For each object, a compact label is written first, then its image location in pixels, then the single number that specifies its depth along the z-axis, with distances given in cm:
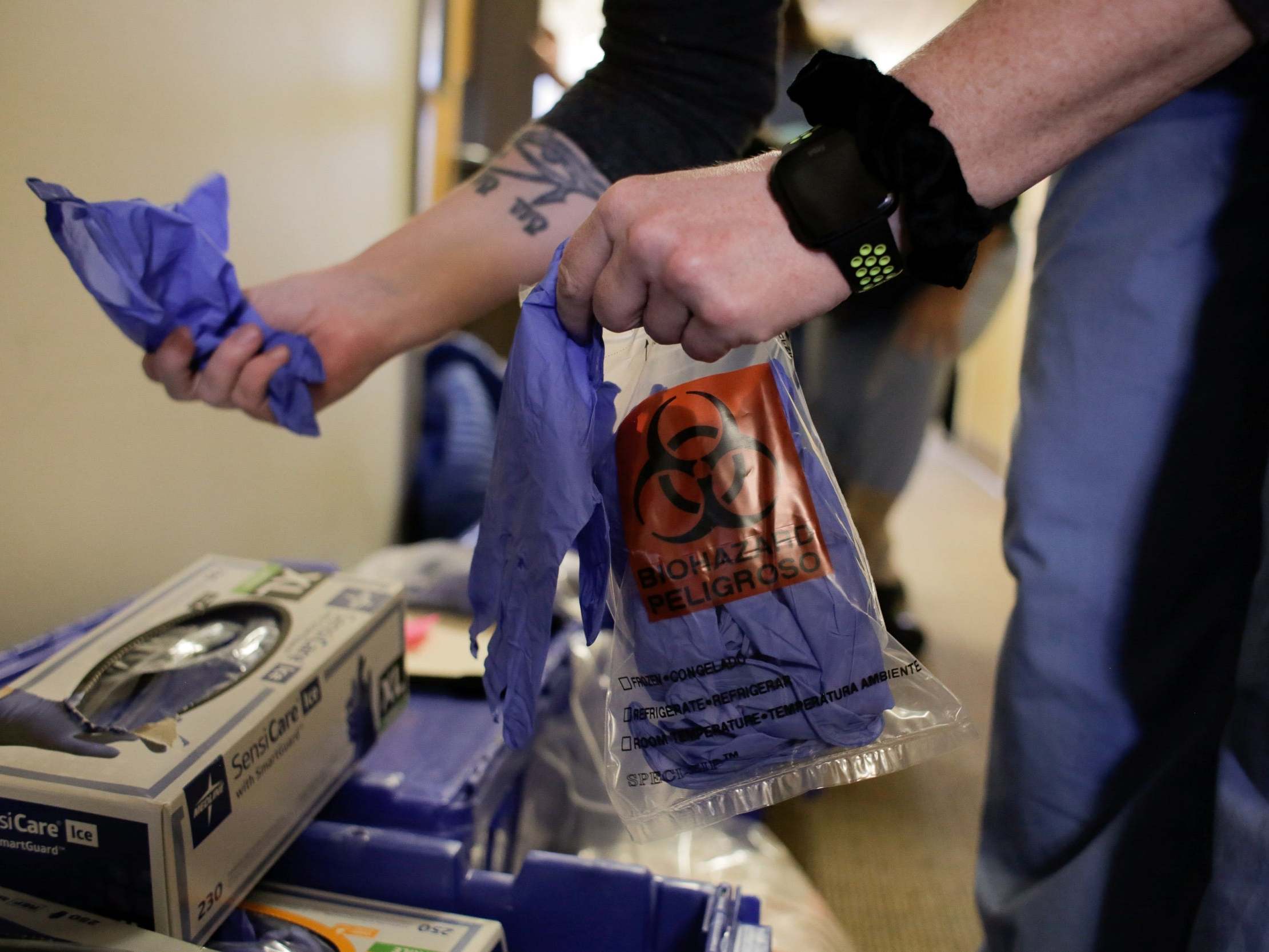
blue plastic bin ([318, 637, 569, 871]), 65
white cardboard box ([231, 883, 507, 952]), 48
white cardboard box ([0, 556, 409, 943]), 43
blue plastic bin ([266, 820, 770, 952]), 53
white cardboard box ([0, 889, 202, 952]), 41
